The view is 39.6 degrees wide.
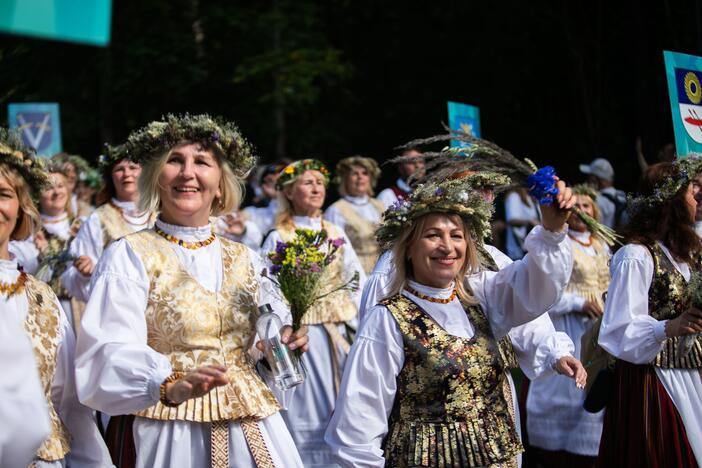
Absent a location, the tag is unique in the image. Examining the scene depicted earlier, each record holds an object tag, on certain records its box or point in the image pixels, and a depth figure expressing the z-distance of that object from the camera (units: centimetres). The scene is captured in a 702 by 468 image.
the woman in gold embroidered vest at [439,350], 390
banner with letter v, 1021
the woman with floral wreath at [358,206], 1002
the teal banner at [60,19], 206
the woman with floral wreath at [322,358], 738
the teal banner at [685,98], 554
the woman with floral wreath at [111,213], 705
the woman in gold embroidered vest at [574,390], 731
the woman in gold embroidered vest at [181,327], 354
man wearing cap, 1130
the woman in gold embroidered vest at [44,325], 364
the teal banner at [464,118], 863
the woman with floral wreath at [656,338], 502
